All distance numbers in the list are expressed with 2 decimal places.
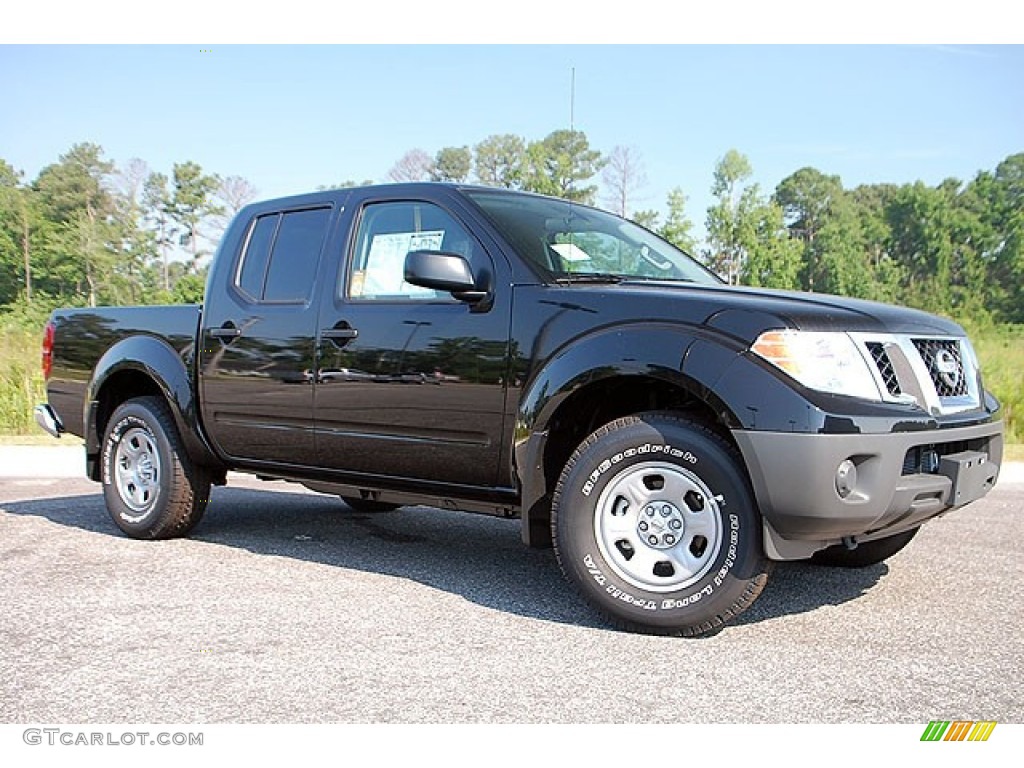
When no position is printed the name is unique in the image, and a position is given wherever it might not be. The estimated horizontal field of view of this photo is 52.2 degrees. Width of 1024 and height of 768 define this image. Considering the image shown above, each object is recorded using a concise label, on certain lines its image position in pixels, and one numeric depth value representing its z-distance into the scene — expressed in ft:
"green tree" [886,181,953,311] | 221.87
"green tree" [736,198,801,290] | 139.85
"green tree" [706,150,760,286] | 130.82
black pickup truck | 12.78
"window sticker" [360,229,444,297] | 16.69
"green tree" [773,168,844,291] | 239.91
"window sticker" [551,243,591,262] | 16.14
